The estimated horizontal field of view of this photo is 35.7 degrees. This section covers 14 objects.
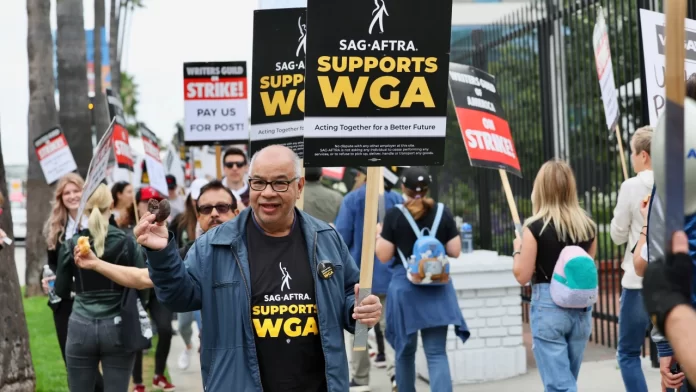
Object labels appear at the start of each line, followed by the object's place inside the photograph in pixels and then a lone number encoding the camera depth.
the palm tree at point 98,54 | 27.70
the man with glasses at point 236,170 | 10.62
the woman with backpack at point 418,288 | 7.72
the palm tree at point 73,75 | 19.50
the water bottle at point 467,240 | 10.62
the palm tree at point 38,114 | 19.42
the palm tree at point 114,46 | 33.81
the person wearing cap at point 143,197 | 10.95
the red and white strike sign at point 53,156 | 12.64
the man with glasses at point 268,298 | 4.36
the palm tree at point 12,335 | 8.59
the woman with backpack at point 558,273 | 6.49
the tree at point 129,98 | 86.06
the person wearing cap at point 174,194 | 15.63
